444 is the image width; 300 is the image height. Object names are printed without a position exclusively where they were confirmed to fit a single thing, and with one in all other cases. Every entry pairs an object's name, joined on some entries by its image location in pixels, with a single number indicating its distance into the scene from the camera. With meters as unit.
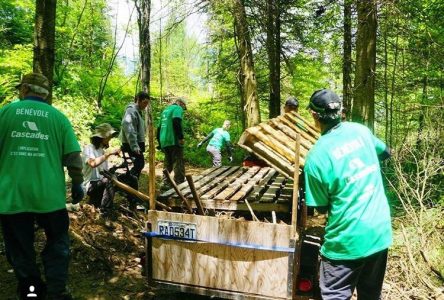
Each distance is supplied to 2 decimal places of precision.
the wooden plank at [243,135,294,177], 4.22
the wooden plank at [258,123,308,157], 4.65
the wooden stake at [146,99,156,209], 3.35
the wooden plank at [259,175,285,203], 4.14
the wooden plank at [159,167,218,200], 4.35
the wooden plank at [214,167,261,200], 4.31
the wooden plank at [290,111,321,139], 5.48
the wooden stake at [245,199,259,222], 3.83
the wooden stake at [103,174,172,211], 3.96
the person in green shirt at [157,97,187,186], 7.77
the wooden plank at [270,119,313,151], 4.90
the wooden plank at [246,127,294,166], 4.34
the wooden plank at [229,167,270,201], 4.26
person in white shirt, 5.79
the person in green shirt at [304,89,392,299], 2.68
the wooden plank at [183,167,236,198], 4.62
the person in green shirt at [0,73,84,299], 3.33
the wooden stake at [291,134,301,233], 3.04
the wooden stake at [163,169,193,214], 3.77
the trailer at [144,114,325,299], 3.41
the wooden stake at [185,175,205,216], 3.66
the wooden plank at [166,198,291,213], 3.98
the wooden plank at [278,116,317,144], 5.25
